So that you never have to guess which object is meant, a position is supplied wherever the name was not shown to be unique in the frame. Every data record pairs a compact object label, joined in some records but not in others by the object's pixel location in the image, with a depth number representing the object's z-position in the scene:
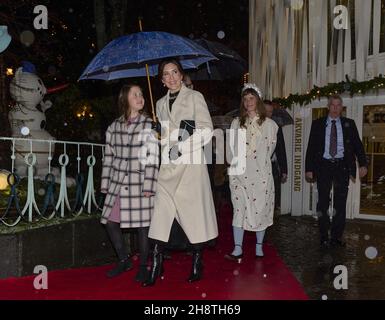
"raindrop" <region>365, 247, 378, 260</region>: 5.92
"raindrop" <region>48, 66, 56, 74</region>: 10.07
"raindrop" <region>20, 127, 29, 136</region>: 6.44
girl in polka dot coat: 5.64
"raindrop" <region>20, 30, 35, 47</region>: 6.40
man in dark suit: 6.46
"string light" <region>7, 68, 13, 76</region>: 6.35
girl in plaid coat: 4.64
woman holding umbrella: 4.60
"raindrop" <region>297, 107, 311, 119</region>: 9.09
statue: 6.38
